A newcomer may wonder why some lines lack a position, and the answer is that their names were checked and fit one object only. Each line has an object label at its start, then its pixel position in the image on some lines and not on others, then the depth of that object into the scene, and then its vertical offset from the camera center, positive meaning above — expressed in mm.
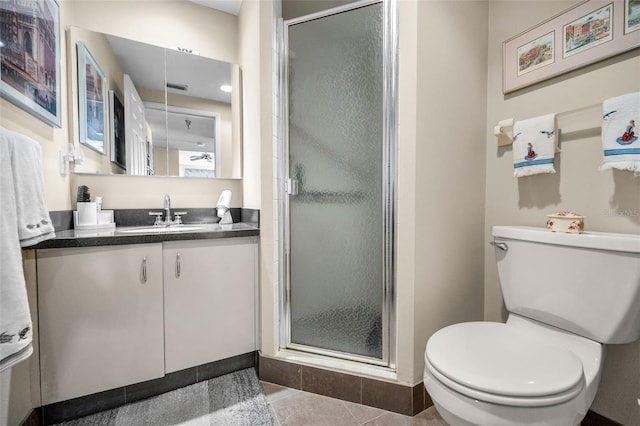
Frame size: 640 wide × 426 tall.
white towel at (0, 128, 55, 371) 834 -84
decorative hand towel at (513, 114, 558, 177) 1256 +268
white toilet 789 -506
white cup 1528 -46
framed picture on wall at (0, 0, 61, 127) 1063 +635
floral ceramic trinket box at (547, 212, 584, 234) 1103 -78
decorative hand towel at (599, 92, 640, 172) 1011 +260
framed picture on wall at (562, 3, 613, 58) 1124 +718
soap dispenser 1930 -15
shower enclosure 1410 +127
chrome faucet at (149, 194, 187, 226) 1871 -78
